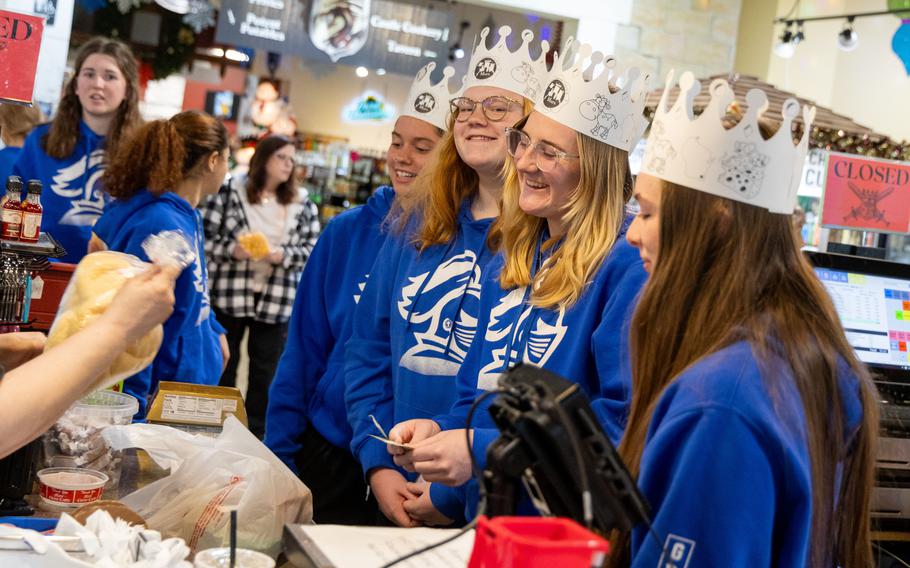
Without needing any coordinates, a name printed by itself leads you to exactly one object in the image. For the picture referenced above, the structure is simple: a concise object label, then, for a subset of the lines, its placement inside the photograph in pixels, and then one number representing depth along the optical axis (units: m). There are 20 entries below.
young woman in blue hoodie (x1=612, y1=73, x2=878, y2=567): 1.22
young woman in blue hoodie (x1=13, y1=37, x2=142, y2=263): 3.87
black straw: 1.24
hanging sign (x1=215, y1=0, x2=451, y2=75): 6.49
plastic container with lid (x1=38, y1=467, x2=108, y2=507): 1.85
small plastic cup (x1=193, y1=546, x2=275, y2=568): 1.43
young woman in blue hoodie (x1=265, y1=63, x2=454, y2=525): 2.63
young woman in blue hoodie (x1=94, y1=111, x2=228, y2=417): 3.14
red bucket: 0.93
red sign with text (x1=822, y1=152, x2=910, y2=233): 3.43
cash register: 3.00
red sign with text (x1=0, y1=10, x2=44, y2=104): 2.57
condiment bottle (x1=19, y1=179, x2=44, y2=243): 2.33
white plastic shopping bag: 1.68
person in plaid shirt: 5.65
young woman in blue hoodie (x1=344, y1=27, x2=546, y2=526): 2.27
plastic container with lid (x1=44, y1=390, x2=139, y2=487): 2.06
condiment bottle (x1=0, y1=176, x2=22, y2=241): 2.30
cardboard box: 2.44
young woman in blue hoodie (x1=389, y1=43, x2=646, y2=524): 1.88
